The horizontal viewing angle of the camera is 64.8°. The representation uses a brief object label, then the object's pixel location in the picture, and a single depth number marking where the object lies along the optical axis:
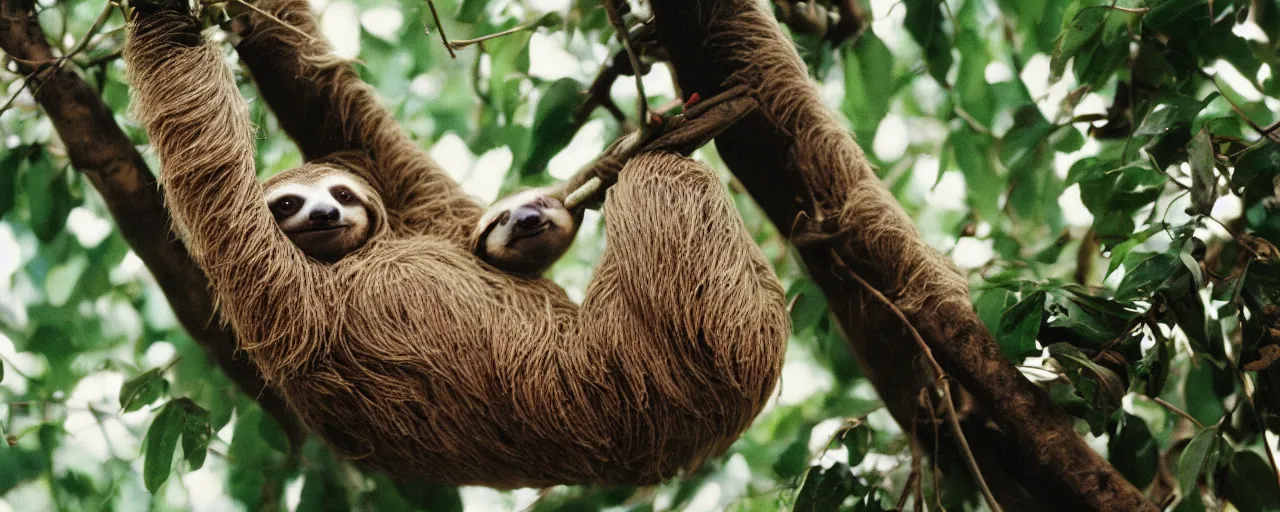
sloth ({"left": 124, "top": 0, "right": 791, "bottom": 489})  3.62
